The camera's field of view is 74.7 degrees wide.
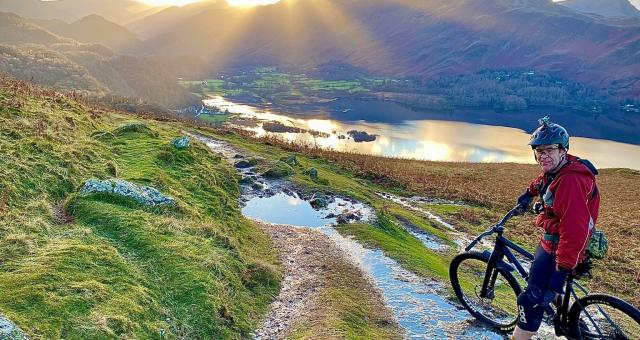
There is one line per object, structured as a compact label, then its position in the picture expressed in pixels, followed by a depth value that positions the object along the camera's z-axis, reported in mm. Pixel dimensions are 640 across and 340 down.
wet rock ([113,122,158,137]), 18594
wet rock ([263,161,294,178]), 22094
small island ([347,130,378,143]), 84875
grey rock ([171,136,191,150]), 17406
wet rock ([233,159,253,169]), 23669
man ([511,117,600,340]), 6152
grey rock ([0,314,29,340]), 5236
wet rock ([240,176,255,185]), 20516
